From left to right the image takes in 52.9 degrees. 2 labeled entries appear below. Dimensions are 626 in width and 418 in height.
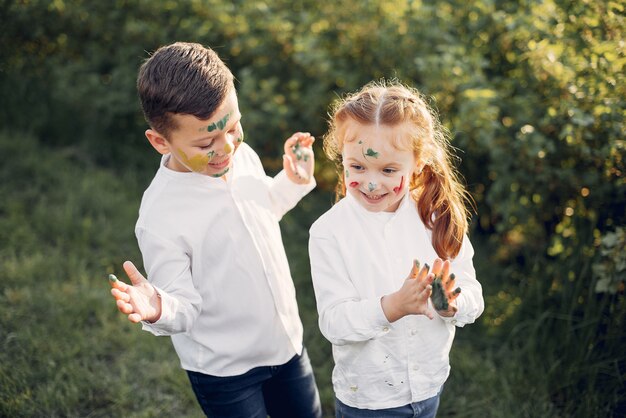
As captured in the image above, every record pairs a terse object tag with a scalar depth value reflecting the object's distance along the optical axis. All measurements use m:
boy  1.92
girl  1.90
